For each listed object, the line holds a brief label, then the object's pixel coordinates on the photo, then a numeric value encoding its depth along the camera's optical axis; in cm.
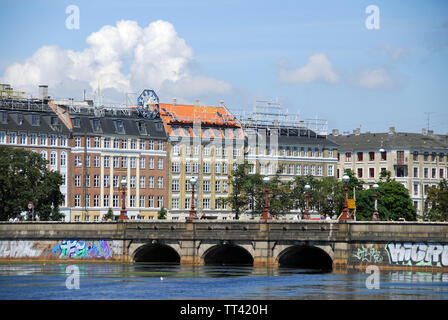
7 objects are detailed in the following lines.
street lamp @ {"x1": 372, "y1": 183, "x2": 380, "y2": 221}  13062
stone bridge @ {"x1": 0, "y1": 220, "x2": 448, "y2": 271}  12225
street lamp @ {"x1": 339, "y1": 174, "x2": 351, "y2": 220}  12638
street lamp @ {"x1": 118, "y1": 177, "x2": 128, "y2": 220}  14225
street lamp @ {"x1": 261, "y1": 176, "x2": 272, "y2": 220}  13116
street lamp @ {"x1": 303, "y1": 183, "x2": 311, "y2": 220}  13820
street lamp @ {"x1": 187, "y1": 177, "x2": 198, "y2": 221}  13738
